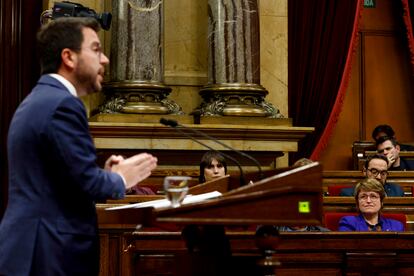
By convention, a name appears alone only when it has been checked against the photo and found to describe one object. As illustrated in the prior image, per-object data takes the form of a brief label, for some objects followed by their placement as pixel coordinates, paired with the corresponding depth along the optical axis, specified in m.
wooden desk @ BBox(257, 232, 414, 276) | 7.06
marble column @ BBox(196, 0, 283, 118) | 11.66
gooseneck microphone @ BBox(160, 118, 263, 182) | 4.85
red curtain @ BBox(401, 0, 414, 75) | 14.35
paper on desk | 4.57
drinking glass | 4.43
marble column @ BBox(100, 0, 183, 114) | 11.32
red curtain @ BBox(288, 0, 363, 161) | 13.69
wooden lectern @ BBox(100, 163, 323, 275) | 4.31
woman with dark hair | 9.20
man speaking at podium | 4.30
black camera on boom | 9.11
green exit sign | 15.12
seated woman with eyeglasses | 8.77
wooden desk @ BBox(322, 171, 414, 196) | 11.32
